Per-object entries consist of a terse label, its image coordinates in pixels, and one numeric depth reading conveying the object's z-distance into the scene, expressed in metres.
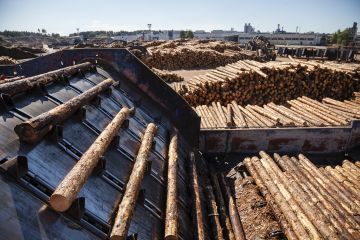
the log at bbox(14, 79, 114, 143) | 3.88
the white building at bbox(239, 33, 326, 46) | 77.02
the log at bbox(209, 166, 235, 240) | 5.86
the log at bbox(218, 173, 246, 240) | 5.76
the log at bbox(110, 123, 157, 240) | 3.56
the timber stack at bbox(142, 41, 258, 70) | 29.39
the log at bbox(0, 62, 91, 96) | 4.57
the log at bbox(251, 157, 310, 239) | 5.73
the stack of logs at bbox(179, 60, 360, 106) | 15.68
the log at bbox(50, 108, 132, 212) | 3.29
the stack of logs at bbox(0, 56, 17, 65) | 26.28
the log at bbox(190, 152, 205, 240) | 4.95
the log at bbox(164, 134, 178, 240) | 4.22
